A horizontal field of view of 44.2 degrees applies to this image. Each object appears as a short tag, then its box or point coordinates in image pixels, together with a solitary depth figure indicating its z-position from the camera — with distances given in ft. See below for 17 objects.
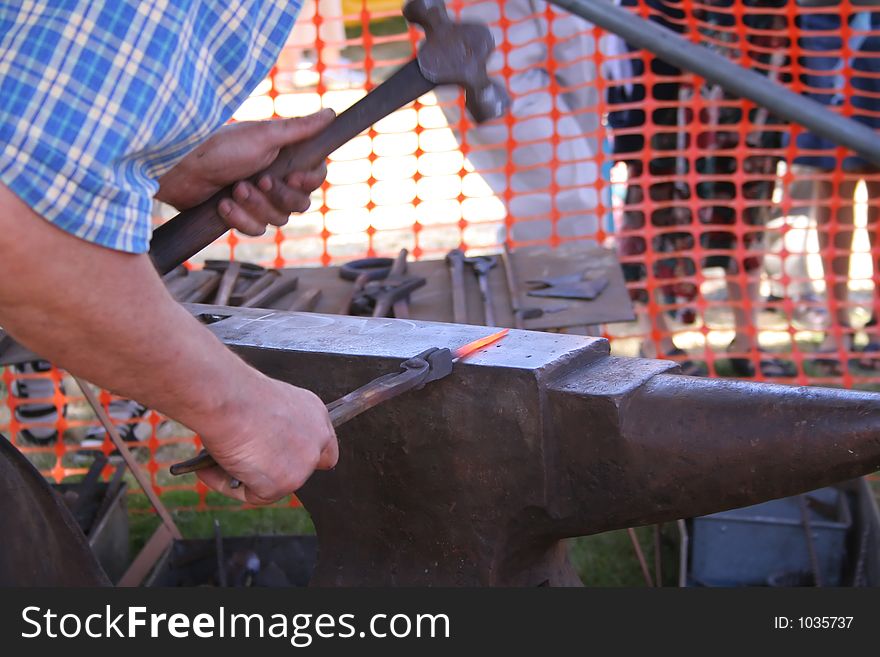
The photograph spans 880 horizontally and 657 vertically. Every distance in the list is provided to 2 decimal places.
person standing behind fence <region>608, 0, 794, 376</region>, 13.55
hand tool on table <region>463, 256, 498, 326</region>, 9.75
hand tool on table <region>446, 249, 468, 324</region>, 9.69
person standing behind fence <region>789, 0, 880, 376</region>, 13.05
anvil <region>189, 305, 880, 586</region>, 5.28
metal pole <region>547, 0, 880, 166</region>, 10.68
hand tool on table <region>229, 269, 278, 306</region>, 9.98
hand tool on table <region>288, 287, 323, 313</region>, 9.89
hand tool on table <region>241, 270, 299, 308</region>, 9.84
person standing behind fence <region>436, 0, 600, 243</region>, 13.61
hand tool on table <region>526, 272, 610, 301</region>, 9.89
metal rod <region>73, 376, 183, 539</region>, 9.41
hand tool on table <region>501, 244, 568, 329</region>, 9.63
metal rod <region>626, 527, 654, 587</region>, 10.18
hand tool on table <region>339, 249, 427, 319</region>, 9.92
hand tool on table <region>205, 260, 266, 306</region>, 10.16
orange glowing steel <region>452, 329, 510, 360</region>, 5.89
